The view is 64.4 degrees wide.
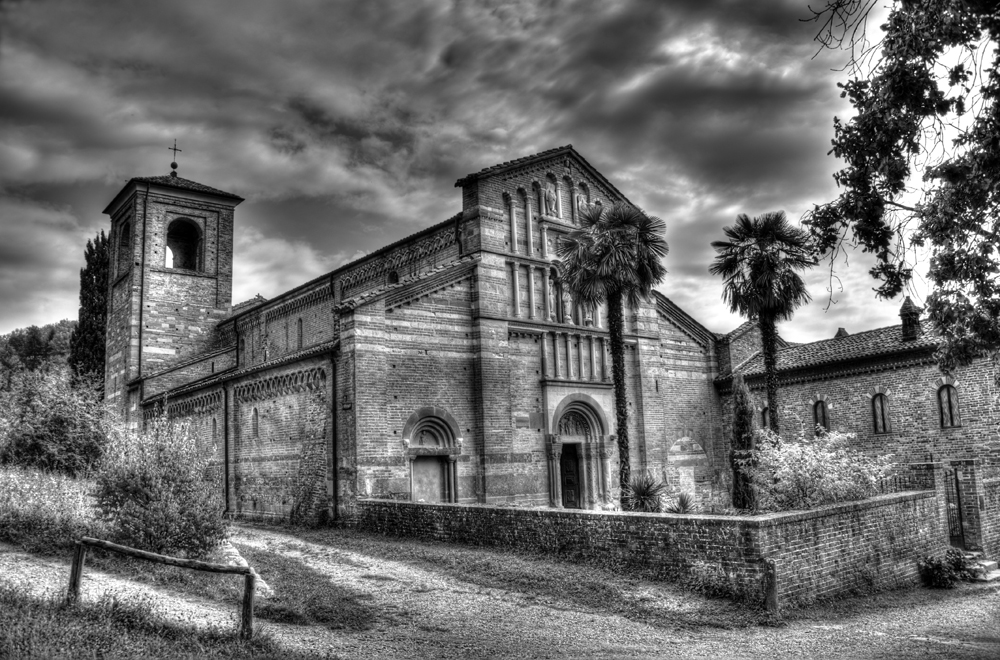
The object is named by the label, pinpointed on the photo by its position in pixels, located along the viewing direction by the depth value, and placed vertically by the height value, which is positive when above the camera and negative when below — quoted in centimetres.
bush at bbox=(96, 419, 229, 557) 1312 -56
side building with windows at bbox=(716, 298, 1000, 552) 2478 +157
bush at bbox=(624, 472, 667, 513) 2086 -117
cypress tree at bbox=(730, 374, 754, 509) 2528 +91
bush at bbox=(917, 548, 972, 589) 1568 -258
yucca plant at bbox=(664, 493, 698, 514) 1845 -129
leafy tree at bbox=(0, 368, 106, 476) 1950 +98
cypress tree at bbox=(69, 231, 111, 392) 4200 +824
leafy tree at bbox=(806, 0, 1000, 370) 873 +318
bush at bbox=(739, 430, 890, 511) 1644 -68
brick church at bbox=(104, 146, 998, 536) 2272 +225
